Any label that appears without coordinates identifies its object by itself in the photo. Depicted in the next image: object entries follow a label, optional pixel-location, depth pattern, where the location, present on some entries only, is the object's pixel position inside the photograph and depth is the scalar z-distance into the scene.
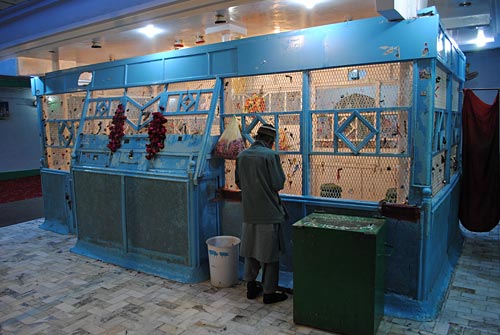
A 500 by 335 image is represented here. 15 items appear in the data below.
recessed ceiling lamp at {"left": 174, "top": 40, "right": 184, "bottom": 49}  6.80
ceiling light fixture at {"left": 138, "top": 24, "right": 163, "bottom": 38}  5.80
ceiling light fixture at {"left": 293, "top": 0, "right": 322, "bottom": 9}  4.61
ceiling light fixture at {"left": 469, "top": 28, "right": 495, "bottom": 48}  7.14
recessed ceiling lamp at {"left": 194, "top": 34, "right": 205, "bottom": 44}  6.32
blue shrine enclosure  3.73
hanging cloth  5.76
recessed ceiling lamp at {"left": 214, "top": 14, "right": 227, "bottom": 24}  5.06
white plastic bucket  4.36
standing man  3.86
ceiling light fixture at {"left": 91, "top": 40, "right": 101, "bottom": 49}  6.56
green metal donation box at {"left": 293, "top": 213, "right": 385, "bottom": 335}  3.22
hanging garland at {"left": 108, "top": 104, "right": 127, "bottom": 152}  5.49
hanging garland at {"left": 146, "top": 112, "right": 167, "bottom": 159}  4.99
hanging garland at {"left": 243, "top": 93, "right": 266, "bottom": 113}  4.75
